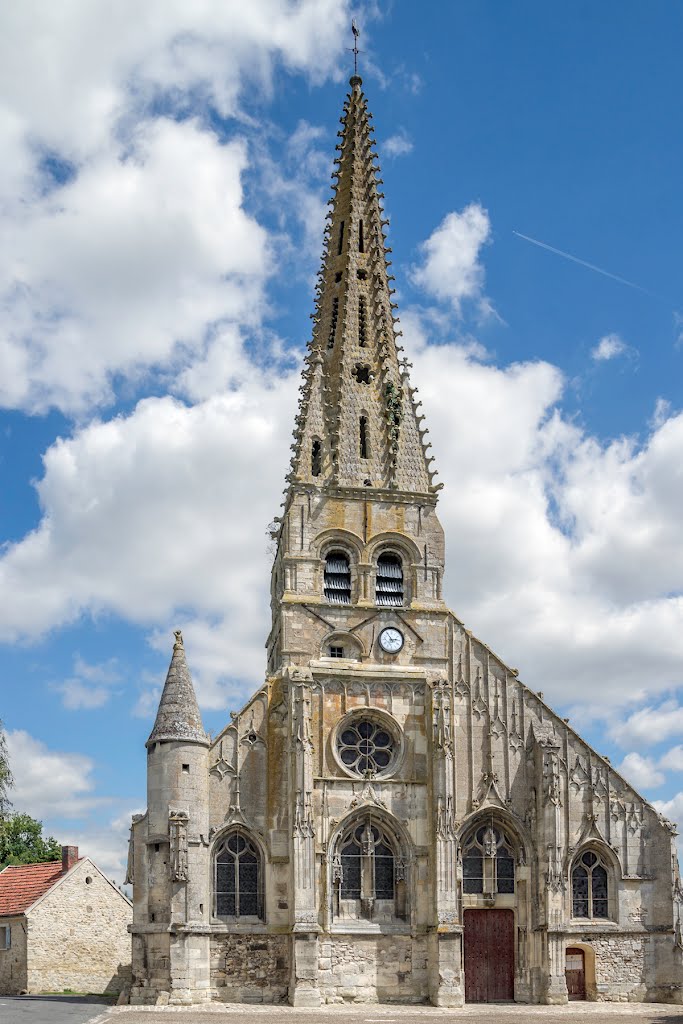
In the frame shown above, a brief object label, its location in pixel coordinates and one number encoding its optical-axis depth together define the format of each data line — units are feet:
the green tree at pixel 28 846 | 206.69
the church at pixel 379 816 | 120.06
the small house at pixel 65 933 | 148.97
